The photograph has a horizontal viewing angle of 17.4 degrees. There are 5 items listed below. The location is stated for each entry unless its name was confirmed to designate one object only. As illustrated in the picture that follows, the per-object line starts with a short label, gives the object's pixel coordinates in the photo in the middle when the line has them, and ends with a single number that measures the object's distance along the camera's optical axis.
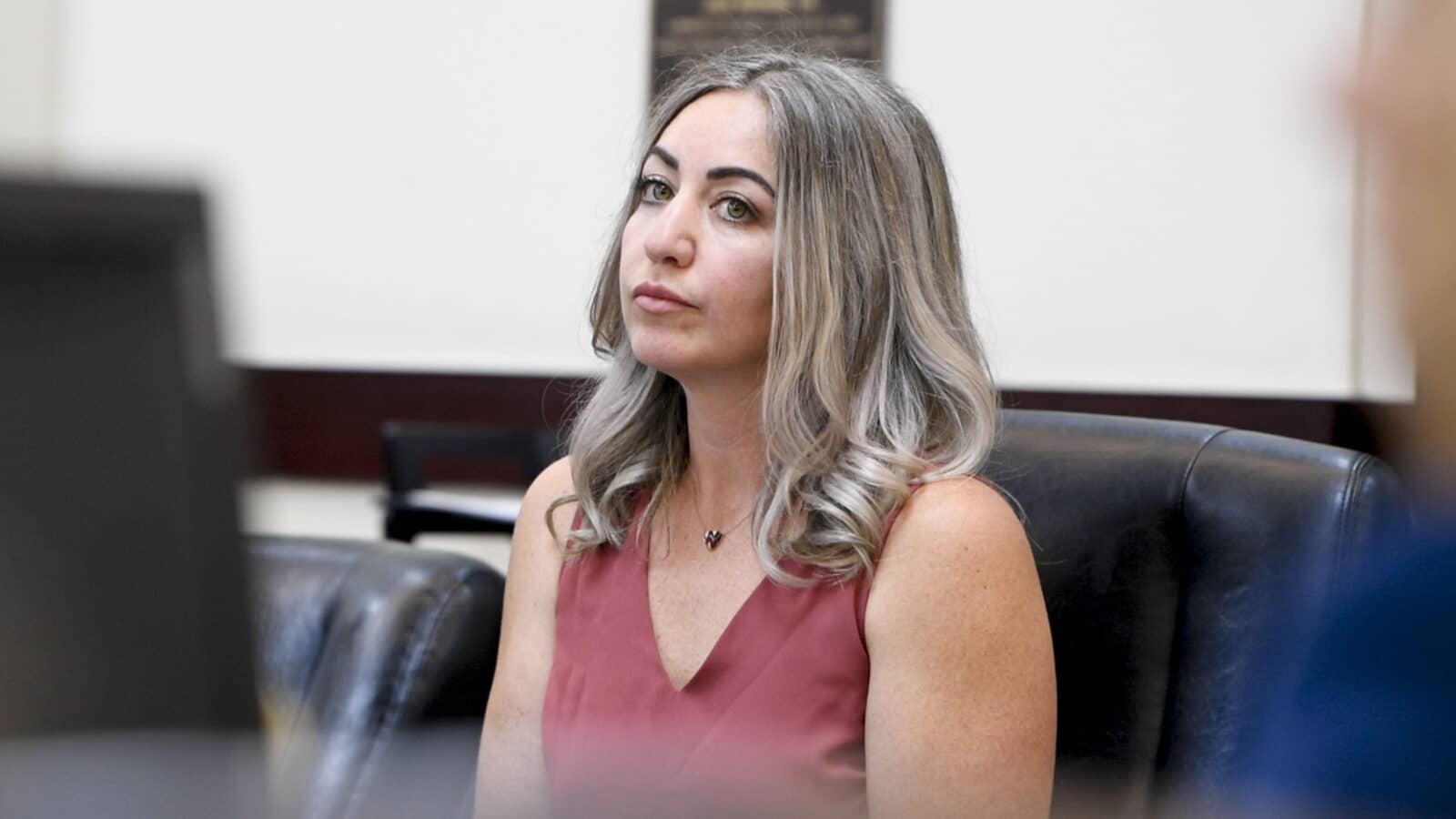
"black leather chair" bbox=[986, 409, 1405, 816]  2.73
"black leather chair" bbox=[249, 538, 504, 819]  2.84
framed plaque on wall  4.59
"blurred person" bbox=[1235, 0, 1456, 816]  1.96
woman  2.76
